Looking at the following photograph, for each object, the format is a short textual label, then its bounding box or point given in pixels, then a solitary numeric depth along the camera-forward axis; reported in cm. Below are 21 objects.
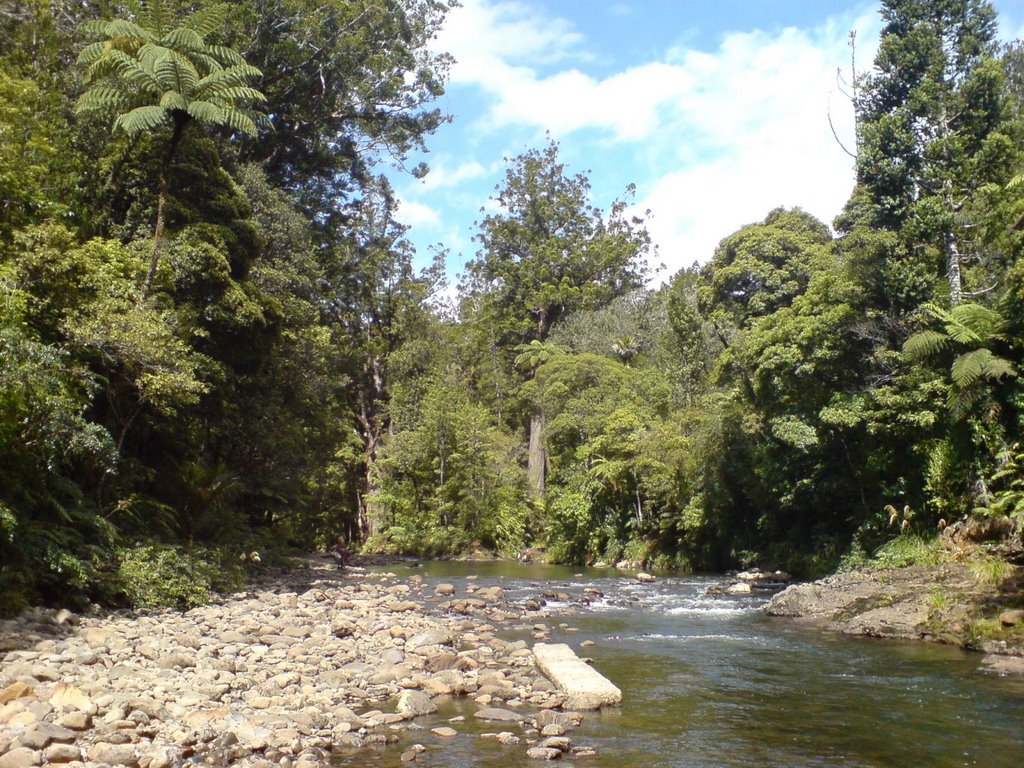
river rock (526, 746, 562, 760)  733
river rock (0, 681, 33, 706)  743
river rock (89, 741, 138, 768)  653
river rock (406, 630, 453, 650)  1194
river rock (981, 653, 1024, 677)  1038
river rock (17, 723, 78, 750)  646
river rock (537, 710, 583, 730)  826
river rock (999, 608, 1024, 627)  1170
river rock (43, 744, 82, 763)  638
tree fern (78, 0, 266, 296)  1558
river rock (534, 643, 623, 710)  904
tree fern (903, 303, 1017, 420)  1595
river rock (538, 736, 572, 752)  750
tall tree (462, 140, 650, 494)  5281
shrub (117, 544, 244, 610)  1325
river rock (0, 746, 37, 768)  612
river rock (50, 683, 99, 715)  745
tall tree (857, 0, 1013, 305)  1962
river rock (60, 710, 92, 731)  706
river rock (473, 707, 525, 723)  852
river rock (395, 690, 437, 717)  870
